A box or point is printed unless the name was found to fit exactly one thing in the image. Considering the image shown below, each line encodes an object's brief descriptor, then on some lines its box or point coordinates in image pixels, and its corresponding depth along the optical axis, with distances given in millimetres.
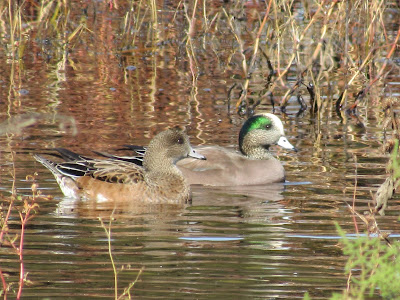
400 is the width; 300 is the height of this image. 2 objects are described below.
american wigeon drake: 19562
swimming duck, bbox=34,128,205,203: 17672
